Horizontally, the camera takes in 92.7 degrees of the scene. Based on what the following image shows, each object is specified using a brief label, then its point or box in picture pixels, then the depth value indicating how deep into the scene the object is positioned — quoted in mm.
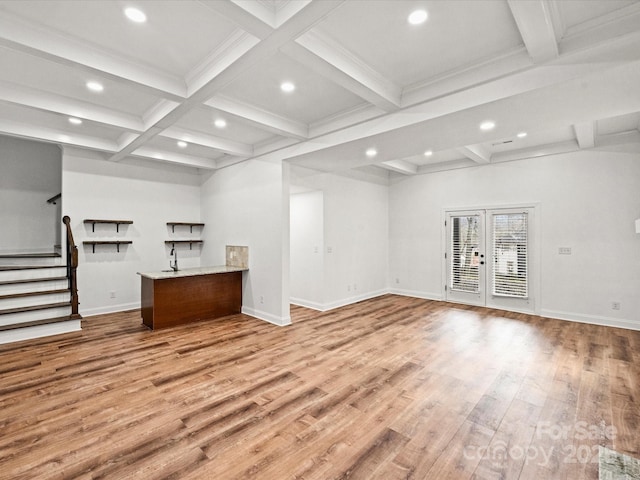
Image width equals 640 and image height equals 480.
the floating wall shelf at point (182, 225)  6584
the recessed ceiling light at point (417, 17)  2232
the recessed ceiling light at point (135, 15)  2213
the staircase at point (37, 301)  4320
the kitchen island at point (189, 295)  4852
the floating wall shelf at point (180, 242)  6592
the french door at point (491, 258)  5883
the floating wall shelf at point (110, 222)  5561
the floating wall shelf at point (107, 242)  5609
